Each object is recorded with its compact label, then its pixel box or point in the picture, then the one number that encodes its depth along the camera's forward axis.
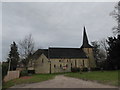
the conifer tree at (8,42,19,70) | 29.35
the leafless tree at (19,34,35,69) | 24.33
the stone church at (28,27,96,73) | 30.27
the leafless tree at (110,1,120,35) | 17.04
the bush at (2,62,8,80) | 10.36
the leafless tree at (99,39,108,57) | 30.03
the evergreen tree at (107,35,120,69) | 23.28
